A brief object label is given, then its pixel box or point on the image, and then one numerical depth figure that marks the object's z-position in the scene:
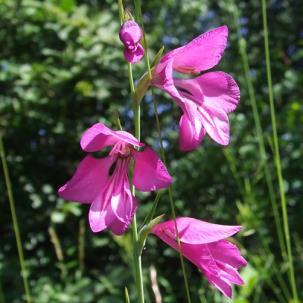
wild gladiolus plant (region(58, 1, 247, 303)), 0.37
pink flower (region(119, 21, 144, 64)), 0.37
